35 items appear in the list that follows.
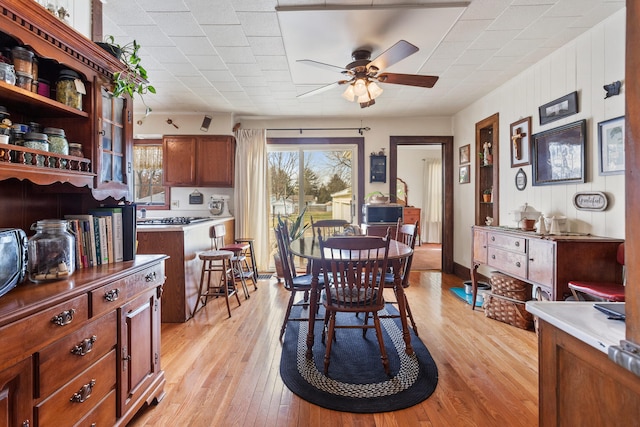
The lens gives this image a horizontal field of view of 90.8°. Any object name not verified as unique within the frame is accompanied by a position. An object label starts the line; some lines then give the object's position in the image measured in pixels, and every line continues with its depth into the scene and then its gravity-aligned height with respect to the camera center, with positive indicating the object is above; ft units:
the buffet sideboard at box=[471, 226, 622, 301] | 7.67 -1.21
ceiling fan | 8.15 +3.73
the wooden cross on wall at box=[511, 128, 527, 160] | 11.18 +2.59
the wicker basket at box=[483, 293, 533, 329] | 9.51 -3.08
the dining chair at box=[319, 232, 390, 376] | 6.68 -1.57
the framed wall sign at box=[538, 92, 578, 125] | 8.86 +3.12
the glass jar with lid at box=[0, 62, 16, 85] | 3.79 +1.72
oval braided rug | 6.03 -3.53
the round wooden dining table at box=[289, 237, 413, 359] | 7.45 -1.82
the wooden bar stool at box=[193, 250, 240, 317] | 10.86 -2.32
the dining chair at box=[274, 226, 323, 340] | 8.61 -1.85
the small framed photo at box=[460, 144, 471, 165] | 15.06 +2.90
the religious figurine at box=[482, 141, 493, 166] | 13.43 +2.54
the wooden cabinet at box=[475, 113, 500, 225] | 13.25 +1.86
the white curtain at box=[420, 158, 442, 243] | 27.43 +0.88
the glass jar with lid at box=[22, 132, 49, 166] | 4.16 +0.95
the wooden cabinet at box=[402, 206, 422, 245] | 24.95 -0.08
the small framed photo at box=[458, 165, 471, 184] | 15.11 +1.89
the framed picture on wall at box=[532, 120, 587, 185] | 8.65 +1.74
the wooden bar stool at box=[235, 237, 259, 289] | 14.07 -2.21
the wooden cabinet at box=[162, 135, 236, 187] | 15.92 +2.67
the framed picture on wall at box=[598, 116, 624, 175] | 7.41 +1.65
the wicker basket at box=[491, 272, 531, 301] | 9.76 -2.36
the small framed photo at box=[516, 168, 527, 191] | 11.10 +1.19
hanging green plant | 5.50 +2.52
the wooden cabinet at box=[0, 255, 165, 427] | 3.31 -1.76
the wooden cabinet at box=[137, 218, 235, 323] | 10.14 -1.58
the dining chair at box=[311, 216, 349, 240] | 12.26 -0.40
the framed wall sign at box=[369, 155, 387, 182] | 16.92 +2.41
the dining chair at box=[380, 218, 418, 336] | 8.45 -1.53
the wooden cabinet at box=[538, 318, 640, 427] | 2.34 -1.45
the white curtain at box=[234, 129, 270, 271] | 16.52 +1.42
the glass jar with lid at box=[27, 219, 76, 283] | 4.34 -0.55
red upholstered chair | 6.63 -1.70
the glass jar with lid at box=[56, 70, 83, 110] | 4.77 +1.91
